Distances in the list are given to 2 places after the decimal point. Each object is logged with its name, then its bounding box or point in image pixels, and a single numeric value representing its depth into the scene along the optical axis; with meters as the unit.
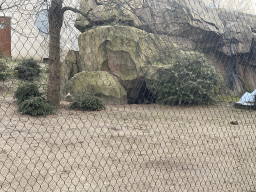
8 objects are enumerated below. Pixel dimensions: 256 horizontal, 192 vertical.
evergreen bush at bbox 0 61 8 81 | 8.49
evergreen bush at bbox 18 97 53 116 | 6.16
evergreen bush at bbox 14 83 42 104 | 6.66
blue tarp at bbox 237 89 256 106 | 8.66
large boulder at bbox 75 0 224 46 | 8.74
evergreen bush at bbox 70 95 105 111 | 7.19
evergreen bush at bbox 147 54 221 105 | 8.19
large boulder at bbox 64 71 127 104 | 7.90
